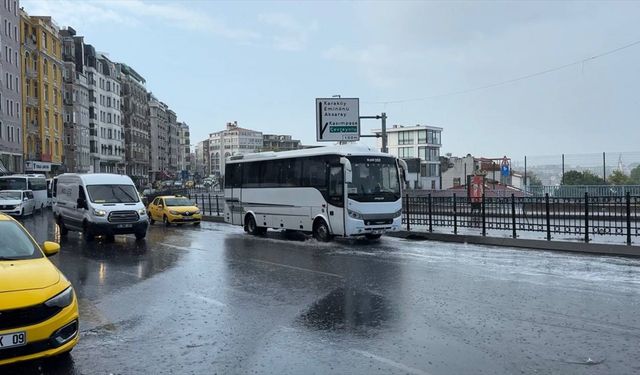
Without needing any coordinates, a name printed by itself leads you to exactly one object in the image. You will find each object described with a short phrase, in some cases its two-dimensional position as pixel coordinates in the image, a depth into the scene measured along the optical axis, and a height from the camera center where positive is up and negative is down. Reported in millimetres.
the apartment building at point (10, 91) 55750 +10119
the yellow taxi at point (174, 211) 27484 -1364
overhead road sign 29219 +3370
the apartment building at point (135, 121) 111750 +13740
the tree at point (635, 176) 29938 +100
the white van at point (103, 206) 17922 -717
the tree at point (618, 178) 30606 +3
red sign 32678 -365
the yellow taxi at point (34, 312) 5023 -1206
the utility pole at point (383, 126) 25891 +2604
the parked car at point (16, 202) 34156 -1003
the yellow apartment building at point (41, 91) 63344 +11724
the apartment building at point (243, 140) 196375 +15527
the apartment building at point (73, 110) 80625 +11360
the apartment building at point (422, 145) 102875 +7009
